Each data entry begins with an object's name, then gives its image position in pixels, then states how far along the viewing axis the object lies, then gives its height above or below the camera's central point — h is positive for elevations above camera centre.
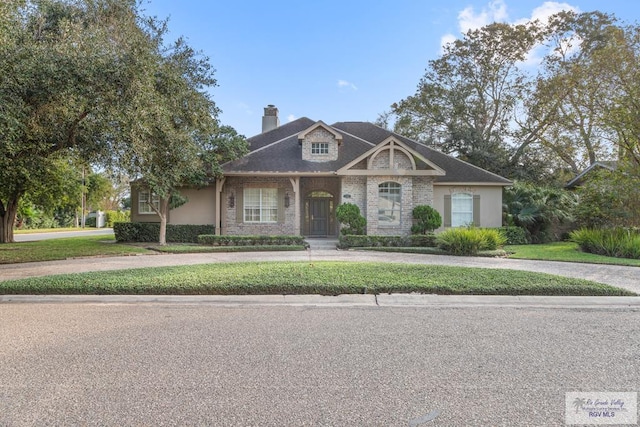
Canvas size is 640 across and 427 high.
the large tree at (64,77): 8.62 +3.30
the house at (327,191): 18.70 +1.51
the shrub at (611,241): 13.19 -0.77
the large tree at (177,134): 10.91 +3.20
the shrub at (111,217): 47.22 +0.41
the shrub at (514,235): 18.39 -0.71
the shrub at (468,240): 14.10 -0.76
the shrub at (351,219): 17.56 +0.05
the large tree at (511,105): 26.33 +8.68
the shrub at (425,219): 17.67 +0.05
